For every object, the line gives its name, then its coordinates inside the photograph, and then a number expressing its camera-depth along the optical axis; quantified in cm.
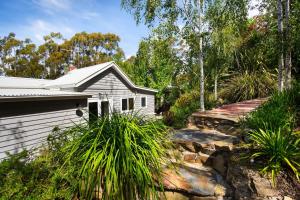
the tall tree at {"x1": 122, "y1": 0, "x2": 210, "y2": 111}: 825
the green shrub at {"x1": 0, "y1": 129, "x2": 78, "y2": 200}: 288
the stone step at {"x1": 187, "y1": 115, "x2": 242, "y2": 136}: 536
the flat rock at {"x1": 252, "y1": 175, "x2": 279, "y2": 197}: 282
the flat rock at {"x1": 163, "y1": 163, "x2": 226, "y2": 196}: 316
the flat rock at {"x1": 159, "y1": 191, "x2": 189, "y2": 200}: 313
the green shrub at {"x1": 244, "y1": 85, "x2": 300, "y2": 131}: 409
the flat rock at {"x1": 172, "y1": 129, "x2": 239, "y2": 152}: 449
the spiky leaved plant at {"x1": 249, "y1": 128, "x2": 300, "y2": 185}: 306
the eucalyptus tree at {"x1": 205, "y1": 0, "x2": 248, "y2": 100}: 809
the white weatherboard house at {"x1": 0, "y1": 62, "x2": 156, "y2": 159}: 577
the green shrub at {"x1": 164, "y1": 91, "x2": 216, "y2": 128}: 791
